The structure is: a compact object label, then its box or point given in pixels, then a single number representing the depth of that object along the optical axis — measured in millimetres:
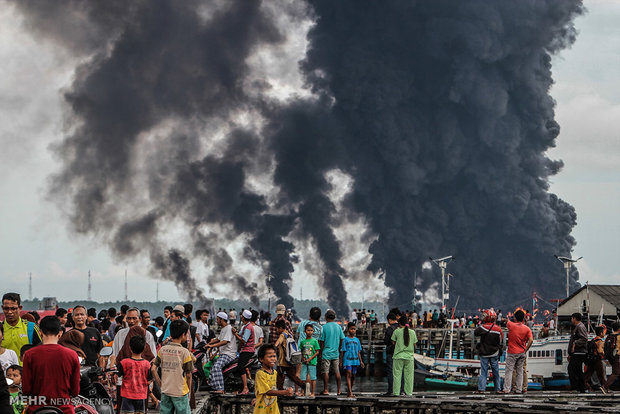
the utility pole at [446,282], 107675
